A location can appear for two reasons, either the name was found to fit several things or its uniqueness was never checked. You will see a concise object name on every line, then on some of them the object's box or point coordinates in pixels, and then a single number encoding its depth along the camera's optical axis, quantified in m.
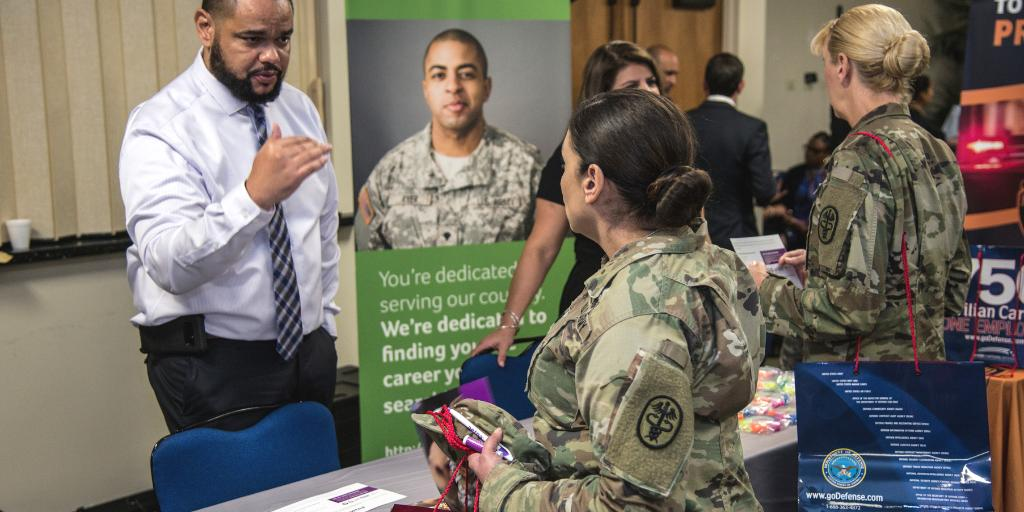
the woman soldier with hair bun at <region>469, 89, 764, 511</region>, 1.23
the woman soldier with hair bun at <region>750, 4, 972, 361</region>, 2.17
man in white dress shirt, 2.20
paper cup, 3.11
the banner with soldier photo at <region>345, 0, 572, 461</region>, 3.21
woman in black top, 2.73
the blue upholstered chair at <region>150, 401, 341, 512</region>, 1.91
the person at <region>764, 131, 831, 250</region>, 6.17
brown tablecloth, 2.78
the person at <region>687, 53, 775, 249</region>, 4.59
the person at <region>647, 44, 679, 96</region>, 5.10
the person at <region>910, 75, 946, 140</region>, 5.68
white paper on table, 1.80
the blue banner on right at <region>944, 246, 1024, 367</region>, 3.14
